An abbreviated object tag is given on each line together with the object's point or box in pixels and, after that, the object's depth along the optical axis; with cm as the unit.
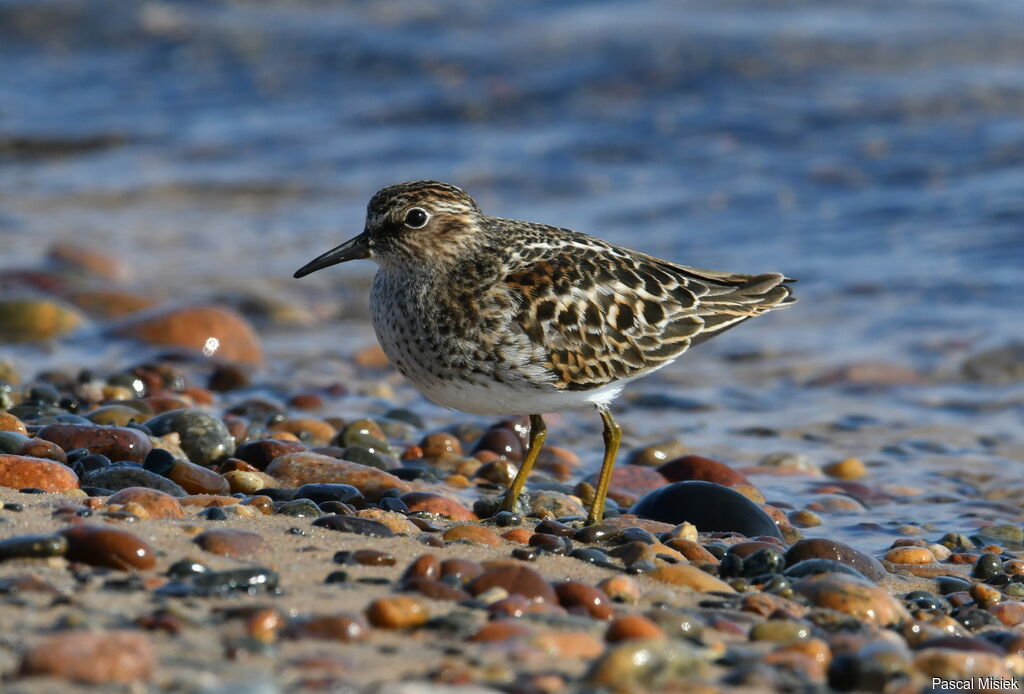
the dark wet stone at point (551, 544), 1098
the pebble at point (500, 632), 839
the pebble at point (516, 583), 940
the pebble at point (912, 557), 1260
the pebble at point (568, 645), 824
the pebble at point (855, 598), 997
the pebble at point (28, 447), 1246
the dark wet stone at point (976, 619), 1051
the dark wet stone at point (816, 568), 1085
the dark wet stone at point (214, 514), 1109
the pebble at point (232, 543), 971
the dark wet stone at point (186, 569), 906
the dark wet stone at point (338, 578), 938
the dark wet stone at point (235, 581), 891
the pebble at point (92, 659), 711
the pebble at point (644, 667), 779
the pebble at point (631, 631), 855
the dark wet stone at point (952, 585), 1159
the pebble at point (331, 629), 821
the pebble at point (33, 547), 909
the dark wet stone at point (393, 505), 1254
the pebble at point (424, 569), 949
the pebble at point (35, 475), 1146
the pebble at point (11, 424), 1328
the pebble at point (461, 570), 952
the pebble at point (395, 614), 853
